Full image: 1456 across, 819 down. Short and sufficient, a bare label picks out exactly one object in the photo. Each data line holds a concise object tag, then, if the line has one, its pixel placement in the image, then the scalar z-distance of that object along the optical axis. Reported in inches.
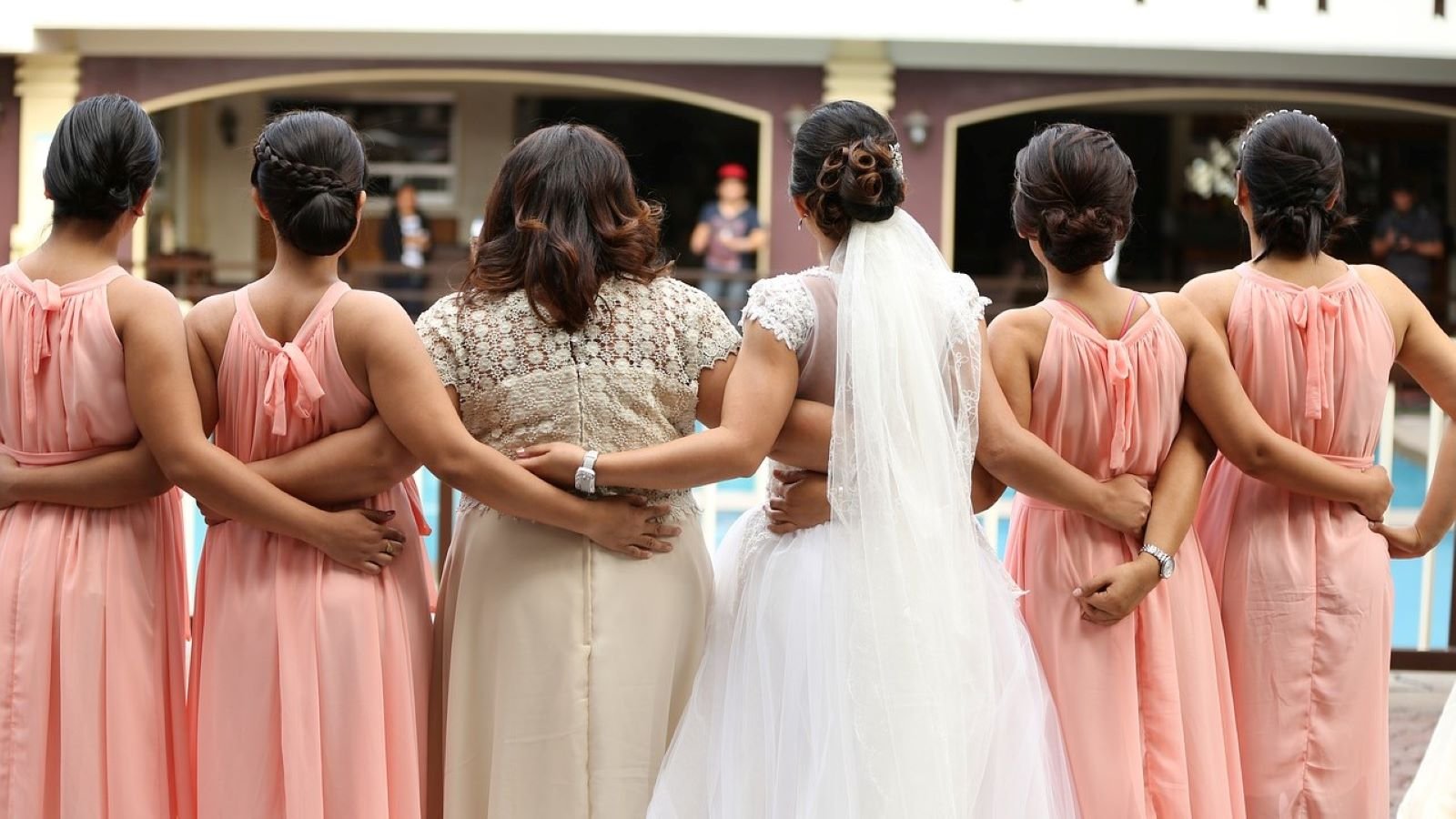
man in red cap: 552.7
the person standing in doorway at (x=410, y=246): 584.1
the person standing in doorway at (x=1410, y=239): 571.2
